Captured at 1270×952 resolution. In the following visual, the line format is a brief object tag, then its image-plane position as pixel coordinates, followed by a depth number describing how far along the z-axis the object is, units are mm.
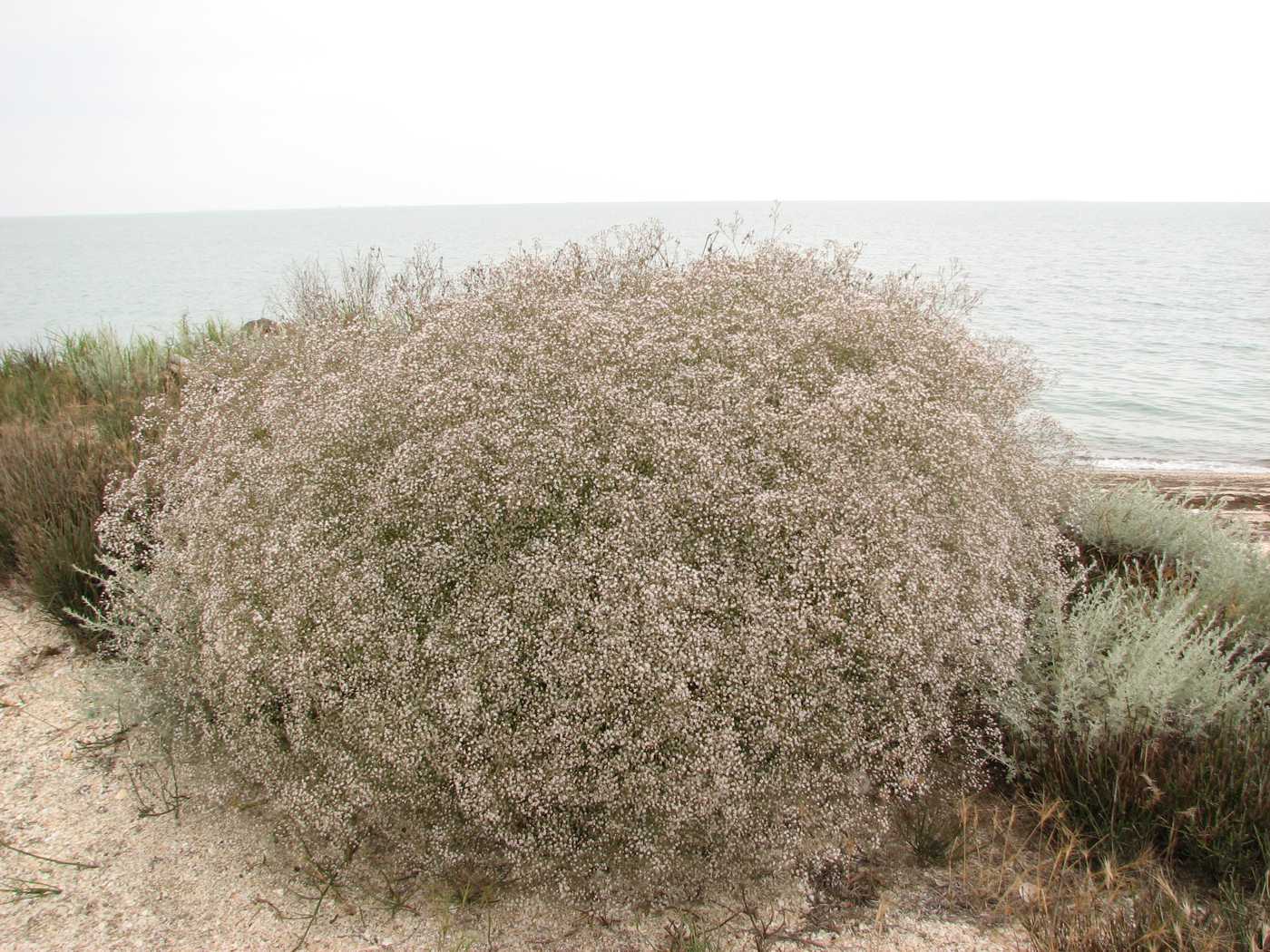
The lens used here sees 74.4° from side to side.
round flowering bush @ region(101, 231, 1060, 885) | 3414
